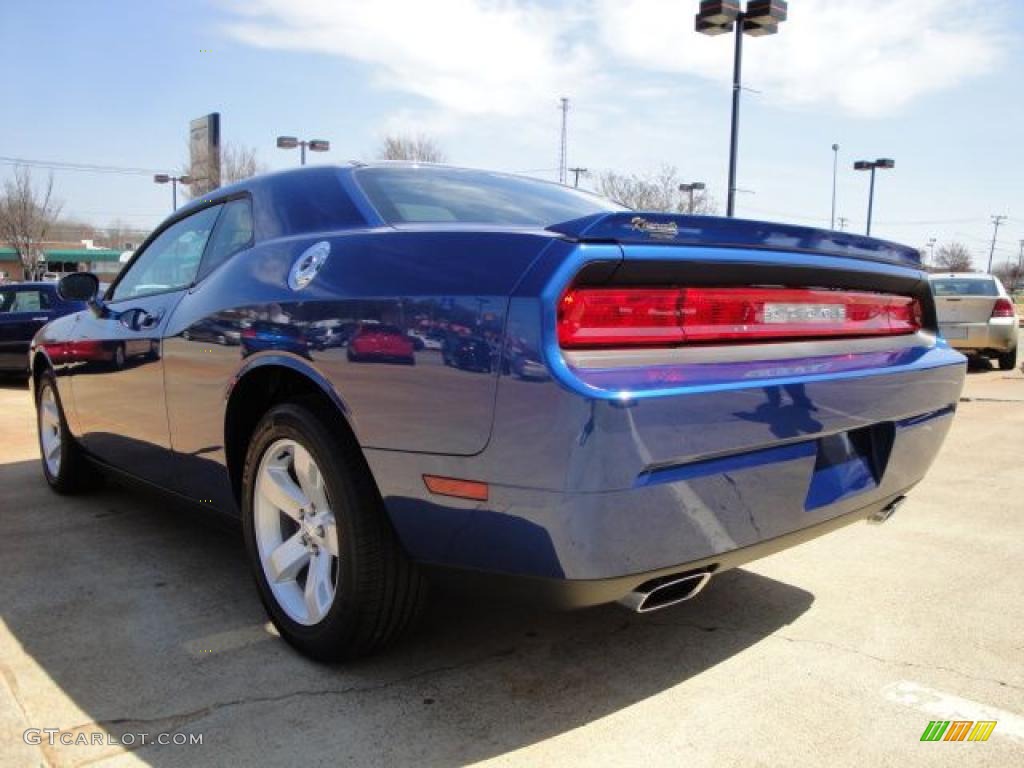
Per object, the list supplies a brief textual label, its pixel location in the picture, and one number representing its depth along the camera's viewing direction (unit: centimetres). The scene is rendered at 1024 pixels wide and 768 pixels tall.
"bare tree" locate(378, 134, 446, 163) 2831
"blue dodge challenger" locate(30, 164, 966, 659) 187
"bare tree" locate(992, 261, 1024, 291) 8788
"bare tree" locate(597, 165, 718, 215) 3083
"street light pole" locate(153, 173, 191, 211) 4128
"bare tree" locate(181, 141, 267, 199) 2941
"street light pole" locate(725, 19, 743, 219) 1121
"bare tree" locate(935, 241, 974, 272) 8919
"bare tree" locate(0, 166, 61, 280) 4644
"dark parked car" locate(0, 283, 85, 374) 1113
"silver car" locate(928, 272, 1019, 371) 1130
